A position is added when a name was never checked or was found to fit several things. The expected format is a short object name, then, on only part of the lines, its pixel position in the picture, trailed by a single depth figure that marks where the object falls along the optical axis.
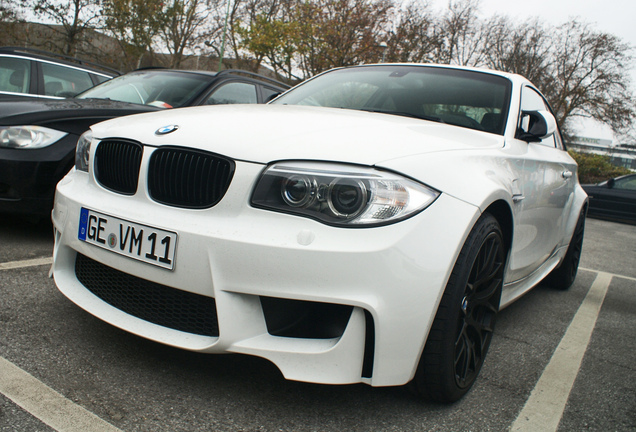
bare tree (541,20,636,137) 31.61
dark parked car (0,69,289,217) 3.31
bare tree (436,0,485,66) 31.86
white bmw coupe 1.68
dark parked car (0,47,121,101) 5.52
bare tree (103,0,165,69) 23.00
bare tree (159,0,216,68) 32.38
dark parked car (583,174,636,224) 11.58
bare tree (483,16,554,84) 32.78
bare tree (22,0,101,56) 22.14
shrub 25.28
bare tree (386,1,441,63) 26.30
